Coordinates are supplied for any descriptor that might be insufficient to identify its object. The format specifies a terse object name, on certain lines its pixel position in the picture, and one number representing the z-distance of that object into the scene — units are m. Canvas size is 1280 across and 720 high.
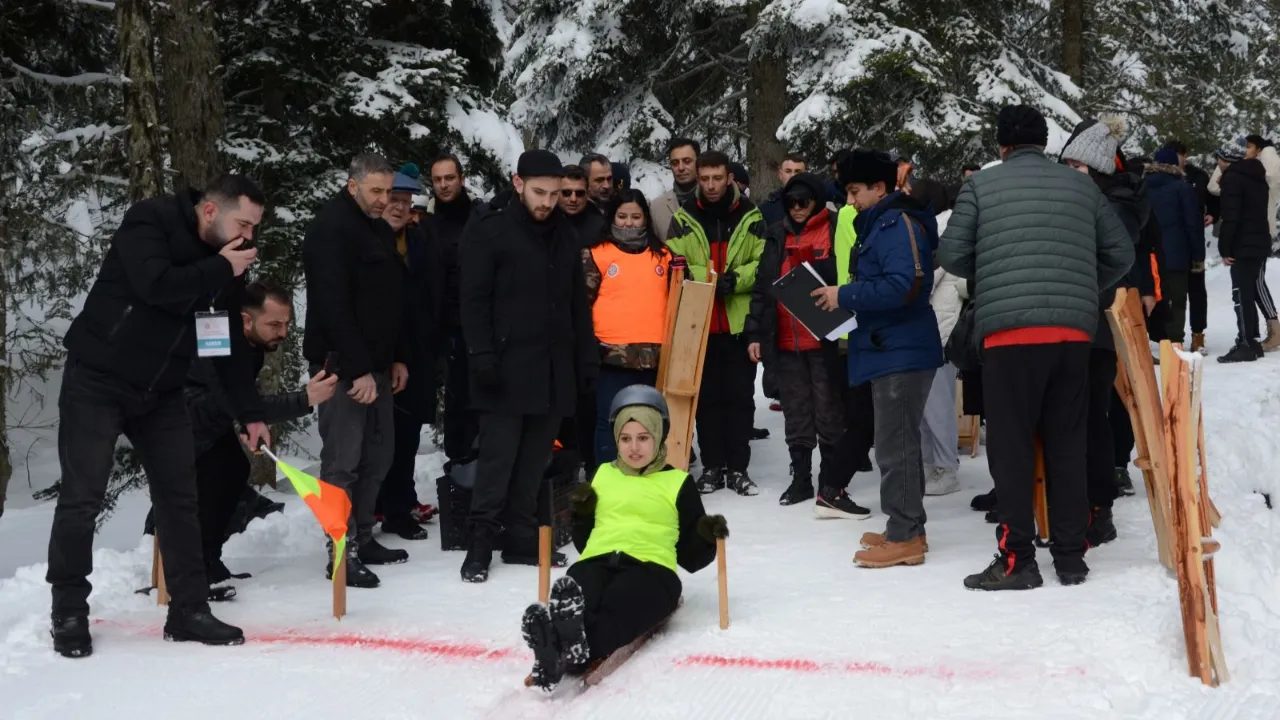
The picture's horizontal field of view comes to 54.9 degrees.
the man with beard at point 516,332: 6.32
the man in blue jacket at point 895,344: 6.16
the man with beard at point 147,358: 5.00
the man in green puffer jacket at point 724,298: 8.01
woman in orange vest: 7.66
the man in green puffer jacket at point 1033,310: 5.43
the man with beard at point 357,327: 6.22
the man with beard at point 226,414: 5.98
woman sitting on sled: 4.80
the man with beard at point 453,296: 7.79
